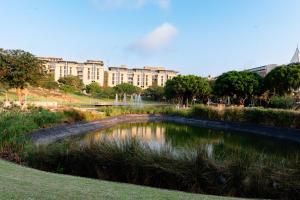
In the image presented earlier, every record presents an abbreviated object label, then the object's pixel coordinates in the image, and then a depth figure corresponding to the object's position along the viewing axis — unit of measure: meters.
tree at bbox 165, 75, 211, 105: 51.62
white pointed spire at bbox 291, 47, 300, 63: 82.12
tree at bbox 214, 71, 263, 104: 44.20
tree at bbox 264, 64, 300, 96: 42.09
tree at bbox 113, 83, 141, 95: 73.51
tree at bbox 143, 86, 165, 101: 74.69
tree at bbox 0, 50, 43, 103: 30.19
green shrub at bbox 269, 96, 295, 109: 33.28
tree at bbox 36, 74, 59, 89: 58.45
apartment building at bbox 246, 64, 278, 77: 94.16
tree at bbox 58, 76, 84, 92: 77.59
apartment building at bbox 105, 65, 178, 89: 122.81
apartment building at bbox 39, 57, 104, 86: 116.06
